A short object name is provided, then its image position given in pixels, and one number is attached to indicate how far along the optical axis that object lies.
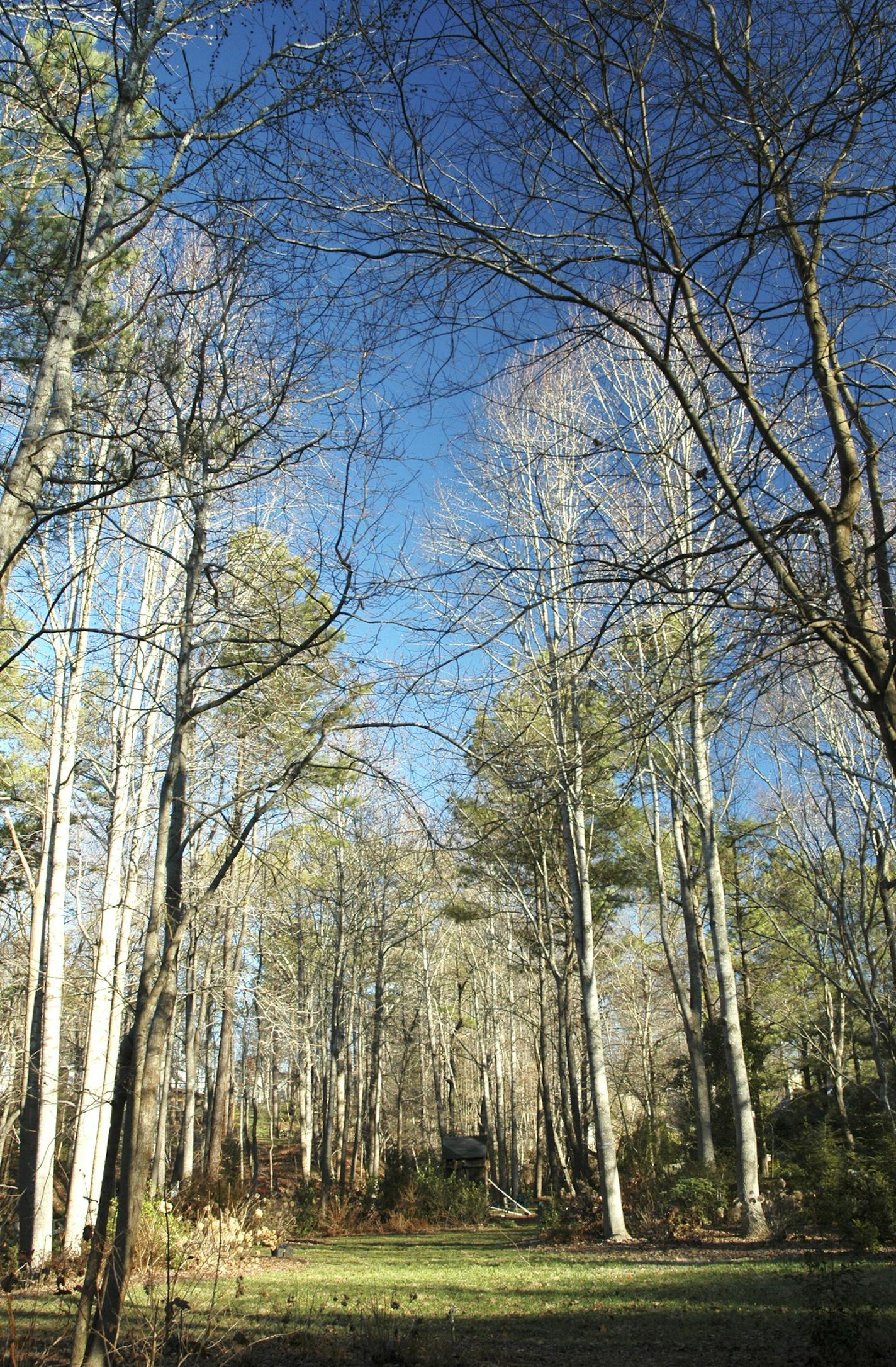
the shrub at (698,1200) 11.27
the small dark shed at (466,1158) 21.47
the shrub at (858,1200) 8.83
